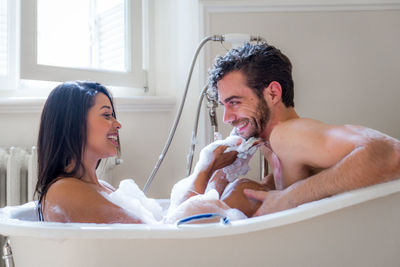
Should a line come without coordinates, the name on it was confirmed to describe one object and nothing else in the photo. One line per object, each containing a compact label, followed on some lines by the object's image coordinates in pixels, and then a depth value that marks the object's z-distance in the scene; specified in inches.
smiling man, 39.5
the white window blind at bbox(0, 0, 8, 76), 91.2
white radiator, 76.4
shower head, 66.1
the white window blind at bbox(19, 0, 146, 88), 78.3
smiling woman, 45.0
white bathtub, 38.1
